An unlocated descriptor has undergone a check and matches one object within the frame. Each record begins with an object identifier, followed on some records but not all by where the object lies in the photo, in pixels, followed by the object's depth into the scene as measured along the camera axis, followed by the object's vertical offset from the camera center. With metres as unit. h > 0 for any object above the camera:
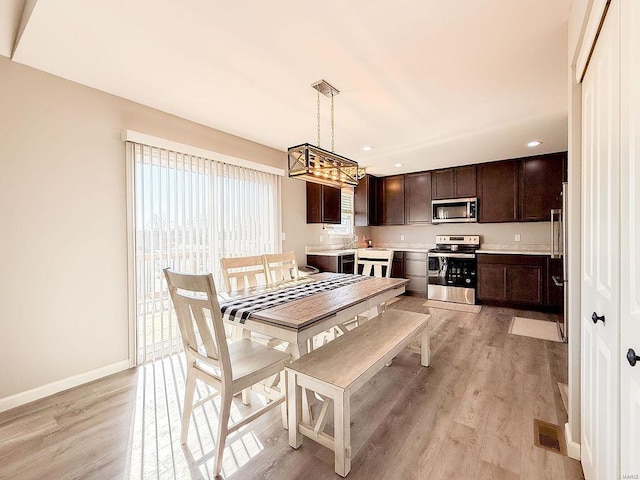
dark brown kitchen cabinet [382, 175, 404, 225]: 5.79 +0.76
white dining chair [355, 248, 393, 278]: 3.22 -0.27
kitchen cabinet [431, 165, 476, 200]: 5.04 +0.98
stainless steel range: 4.79 -0.60
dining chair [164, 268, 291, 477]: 1.45 -0.75
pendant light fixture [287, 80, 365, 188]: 2.20 +0.61
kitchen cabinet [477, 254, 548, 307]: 4.29 -0.67
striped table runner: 1.82 -0.45
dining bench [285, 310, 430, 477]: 1.47 -0.77
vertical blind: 2.77 +0.16
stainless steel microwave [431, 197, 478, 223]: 4.99 +0.47
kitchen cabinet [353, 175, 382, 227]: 5.69 +0.70
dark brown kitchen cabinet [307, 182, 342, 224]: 4.59 +0.56
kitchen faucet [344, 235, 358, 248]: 5.75 -0.10
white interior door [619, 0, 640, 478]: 0.81 -0.01
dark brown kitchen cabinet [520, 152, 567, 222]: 4.38 +0.81
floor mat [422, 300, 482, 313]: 4.45 -1.14
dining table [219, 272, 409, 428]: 1.66 -0.46
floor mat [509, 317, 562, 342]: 3.34 -1.17
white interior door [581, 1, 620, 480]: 1.00 -0.08
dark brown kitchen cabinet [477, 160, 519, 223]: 4.69 +0.76
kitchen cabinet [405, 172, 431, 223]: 5.48 +0.77
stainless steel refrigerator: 2.94 -0.13
